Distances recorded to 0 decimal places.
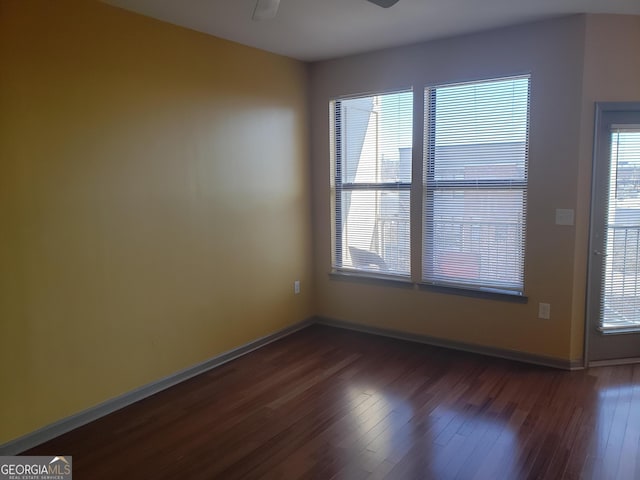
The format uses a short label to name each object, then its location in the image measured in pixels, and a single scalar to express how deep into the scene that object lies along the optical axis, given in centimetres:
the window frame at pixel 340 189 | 426
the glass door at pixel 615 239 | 341
